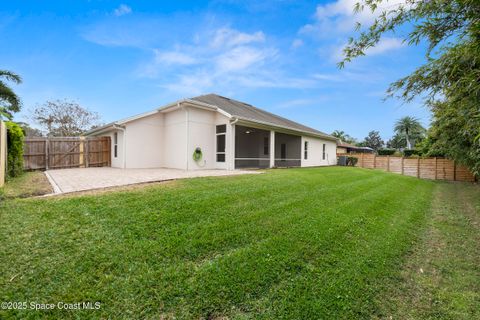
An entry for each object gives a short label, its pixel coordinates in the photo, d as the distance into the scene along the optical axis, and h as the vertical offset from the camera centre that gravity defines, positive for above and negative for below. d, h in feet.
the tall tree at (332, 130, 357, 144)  169.95 +17.02
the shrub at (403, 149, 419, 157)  81.08 +2.17
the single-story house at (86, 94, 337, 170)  37.99 +3.78
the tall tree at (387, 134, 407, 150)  142.72 +11.14
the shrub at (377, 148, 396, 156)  102.47 +3.31
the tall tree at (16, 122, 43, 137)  75.22 +7.93
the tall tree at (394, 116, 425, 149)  134.64 +18.87
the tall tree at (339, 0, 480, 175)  9.79 +5.83
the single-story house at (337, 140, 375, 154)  116.88 +4.88
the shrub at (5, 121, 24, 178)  24.97 +0.67
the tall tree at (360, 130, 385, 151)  190.60 +14.67
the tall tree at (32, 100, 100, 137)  75.59 +12.96
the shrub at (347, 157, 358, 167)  73.67 -0.98
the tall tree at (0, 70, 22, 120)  36.22 +9.82
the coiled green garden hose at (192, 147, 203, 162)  38.08 +0.26
